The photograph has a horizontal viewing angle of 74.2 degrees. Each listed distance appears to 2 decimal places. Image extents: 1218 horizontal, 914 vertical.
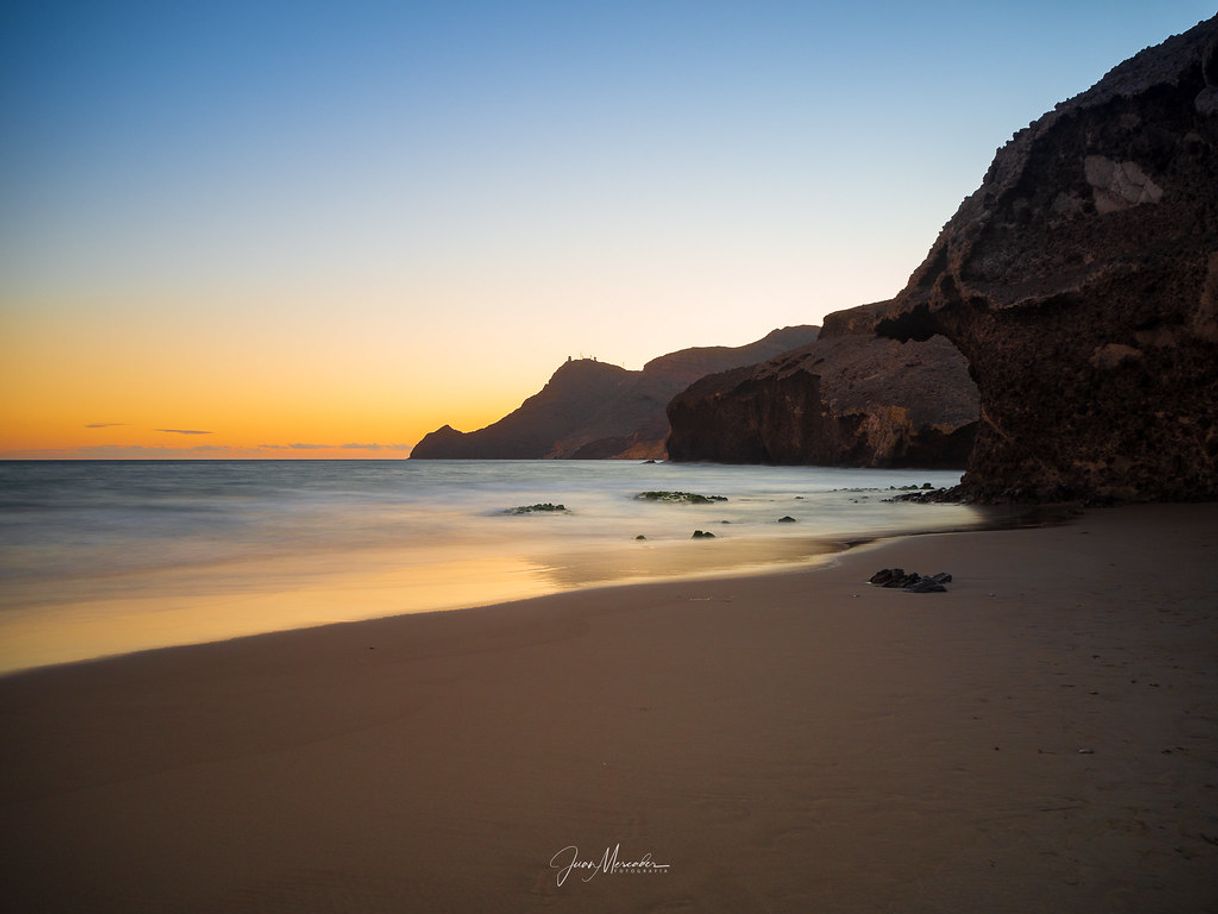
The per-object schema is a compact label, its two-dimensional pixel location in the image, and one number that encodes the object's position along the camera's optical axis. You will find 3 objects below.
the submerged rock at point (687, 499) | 21.34
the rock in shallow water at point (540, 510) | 19.59
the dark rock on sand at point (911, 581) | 6.04
